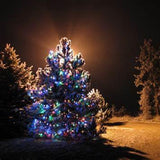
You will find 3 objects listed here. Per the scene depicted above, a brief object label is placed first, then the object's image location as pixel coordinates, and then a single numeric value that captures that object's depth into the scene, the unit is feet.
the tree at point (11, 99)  48.63
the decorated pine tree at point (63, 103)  42.73
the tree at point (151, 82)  98.99
